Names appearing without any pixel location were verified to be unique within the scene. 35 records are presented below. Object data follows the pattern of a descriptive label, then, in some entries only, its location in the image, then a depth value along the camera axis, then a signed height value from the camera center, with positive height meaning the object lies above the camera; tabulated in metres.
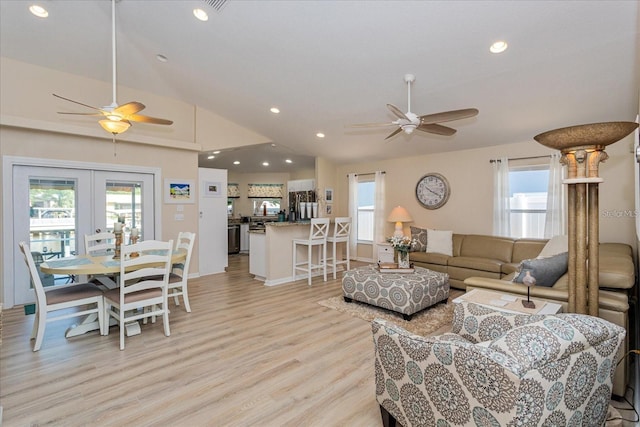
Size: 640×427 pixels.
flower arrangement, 4.09 -0.46
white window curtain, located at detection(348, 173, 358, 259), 7.54 +0.03
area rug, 3.36 -1.29
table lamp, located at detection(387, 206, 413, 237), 6.21 -0.14
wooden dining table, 2.80 -0.54
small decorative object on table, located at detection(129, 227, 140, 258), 3.48 -0.31
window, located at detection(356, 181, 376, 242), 7.39 +0.01
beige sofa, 2.16 -0.68
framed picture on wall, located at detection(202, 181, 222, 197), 5.99 +0.43
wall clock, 5.98 +0.40
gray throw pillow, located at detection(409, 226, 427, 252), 5.67 -0.54
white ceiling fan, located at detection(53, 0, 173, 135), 2.95 +0.98
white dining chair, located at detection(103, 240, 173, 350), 2.84 -0.77
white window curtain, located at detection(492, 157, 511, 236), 5.16 +0.21
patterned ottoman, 3.54 -0.98
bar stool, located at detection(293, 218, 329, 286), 5.28 -0.55
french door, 4.17 +0.03
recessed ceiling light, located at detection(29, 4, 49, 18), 3.34 +2.25
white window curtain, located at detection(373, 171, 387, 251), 6.98 -0.02
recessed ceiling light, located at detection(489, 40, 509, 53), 2.94 +1.63
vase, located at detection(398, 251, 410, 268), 4.15 -0.69
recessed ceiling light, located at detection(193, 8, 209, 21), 3.19 +2.11
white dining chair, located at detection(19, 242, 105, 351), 2.72 -0.86
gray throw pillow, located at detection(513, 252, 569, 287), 2.62 -0.52
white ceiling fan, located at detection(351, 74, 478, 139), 3.05 +0.98
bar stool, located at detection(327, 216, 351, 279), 5.58 -0.43
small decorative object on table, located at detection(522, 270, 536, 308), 2.22 -0.54
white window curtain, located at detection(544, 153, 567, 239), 4.59 +0.13
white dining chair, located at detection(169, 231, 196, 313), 3.57 -0.83
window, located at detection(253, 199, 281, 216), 10.02 +0.15
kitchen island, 5.28 -0.75
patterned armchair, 1.17 -0.72
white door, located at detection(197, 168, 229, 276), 5.92 -0.29
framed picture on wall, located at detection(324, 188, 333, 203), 7.67 +0.40
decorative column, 1.97 +0.03
